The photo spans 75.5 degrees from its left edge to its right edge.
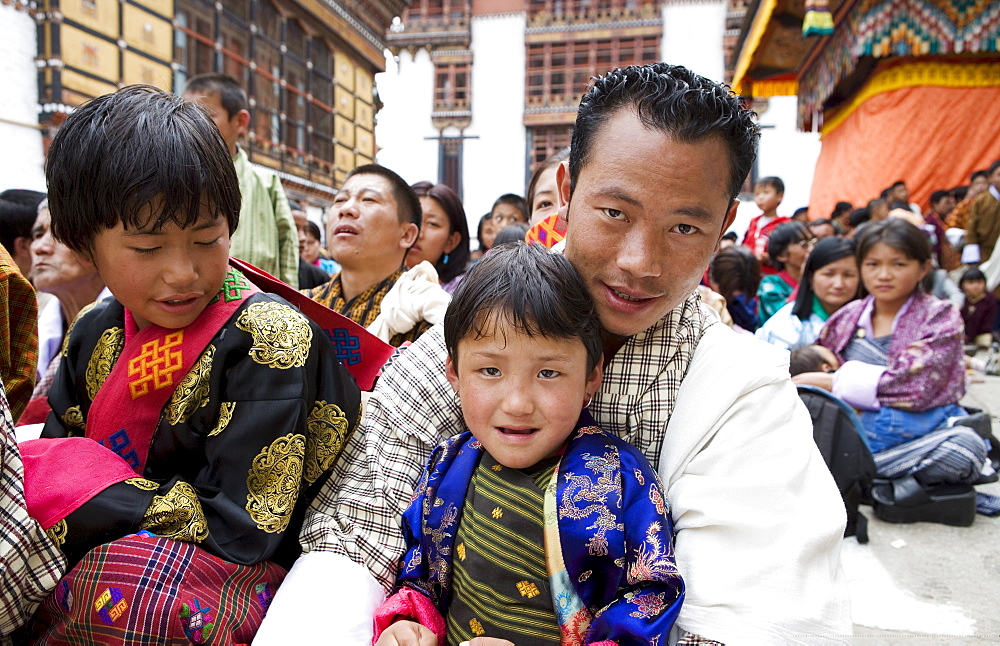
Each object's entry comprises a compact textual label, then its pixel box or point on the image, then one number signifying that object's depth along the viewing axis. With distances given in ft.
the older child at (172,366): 3.82
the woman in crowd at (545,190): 8.96
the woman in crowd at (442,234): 11.15
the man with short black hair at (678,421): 3.64
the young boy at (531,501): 3.67
